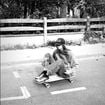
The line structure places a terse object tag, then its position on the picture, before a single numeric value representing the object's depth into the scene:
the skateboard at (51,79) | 5.60
